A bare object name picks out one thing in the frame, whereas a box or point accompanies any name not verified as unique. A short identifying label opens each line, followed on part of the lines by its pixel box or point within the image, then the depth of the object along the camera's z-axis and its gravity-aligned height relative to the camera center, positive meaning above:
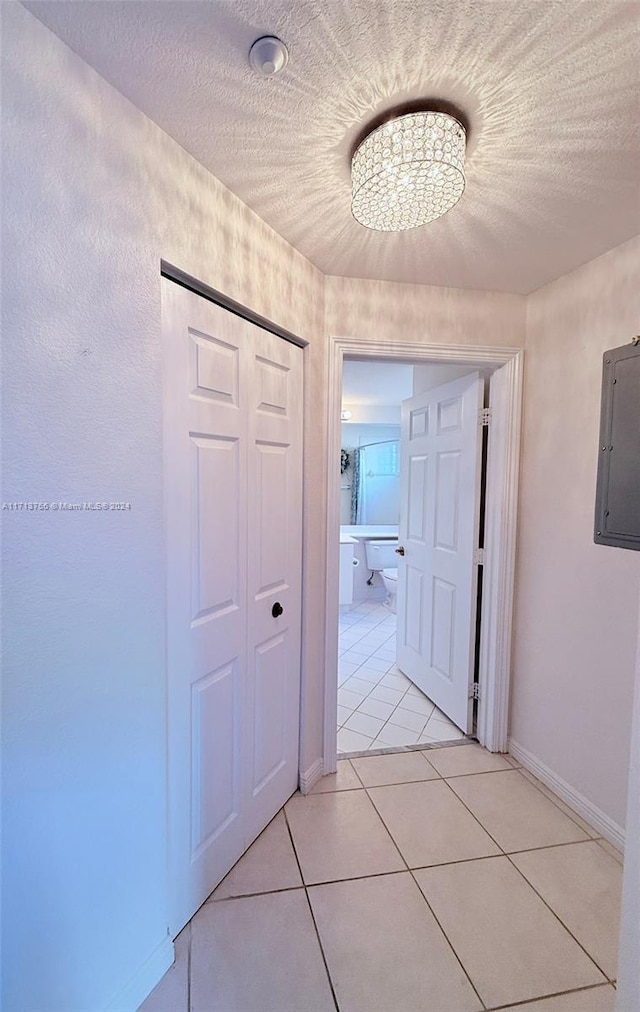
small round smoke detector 0.90 +0.92
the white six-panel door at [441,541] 2.37 -0.34
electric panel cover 1.58 +0.14
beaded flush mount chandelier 1.08 +0.85
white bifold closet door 1.28 -0.34
